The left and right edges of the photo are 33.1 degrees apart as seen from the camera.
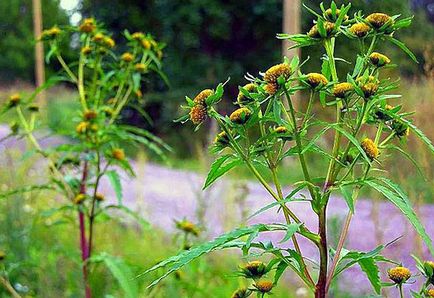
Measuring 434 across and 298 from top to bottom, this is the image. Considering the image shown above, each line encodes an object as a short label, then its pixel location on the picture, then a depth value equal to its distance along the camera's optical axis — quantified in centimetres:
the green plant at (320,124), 78
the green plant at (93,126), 183
